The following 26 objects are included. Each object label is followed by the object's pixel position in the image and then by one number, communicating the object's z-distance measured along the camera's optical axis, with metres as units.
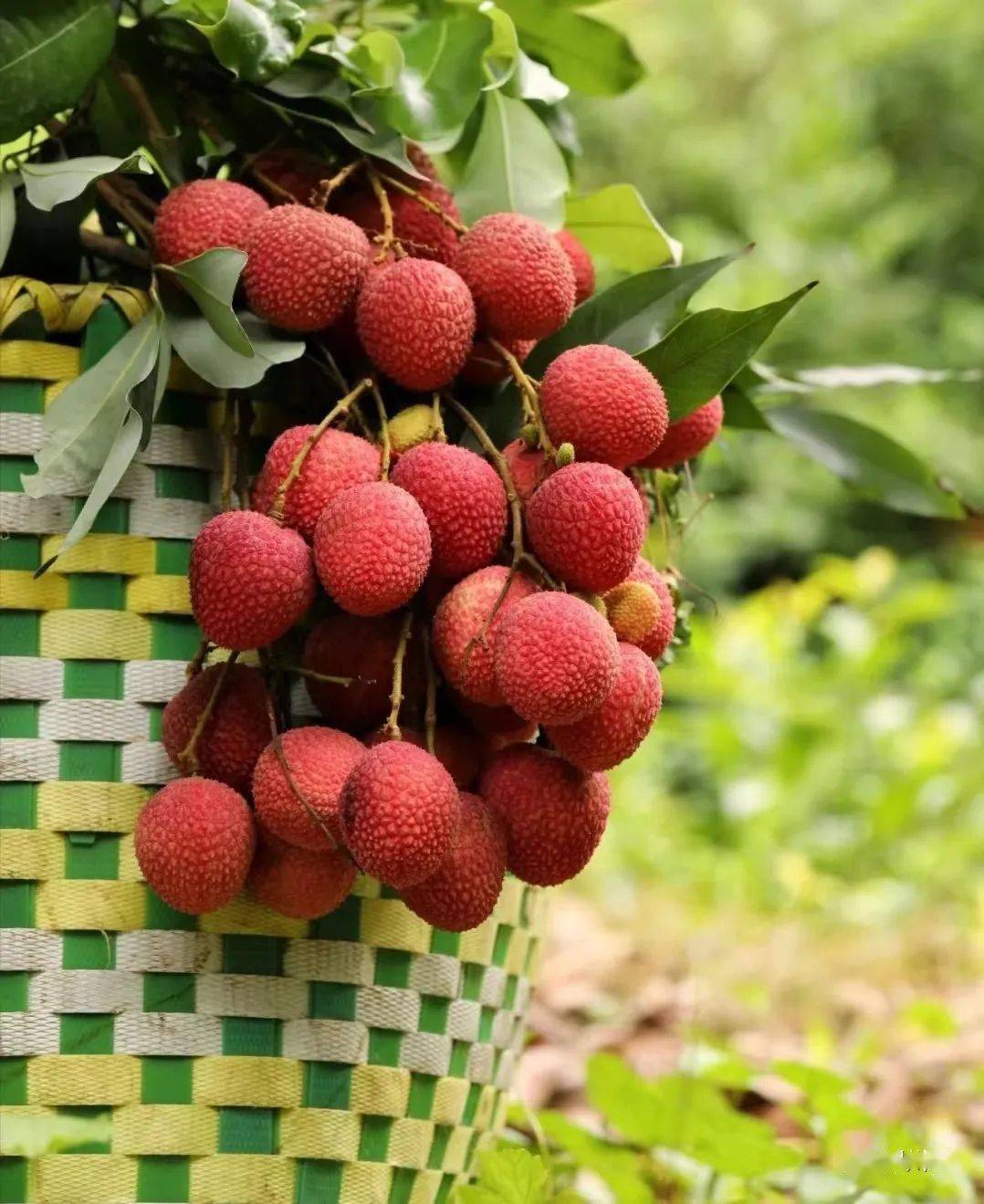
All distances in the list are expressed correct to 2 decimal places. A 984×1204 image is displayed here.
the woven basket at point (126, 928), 1.10
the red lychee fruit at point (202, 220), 1.11
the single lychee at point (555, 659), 1.04
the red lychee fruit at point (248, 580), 1.06
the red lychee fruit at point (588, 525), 1.06
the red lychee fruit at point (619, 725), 1.07
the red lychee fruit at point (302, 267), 1.10
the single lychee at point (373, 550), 1.05
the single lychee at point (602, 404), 1.08
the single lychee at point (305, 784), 1.06
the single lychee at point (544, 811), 1.08
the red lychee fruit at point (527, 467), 1.09
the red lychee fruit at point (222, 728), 1.09
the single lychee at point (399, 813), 1.04
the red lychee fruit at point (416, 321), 1.09
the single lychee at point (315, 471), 1.08
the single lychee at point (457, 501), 1.07
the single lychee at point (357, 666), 1.09
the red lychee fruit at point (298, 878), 1.08
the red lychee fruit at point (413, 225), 1.14
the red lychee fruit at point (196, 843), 1.06
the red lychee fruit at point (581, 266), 1.18
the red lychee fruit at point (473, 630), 1.06
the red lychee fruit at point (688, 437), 1.15
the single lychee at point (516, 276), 1.11
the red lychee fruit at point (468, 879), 1.06
